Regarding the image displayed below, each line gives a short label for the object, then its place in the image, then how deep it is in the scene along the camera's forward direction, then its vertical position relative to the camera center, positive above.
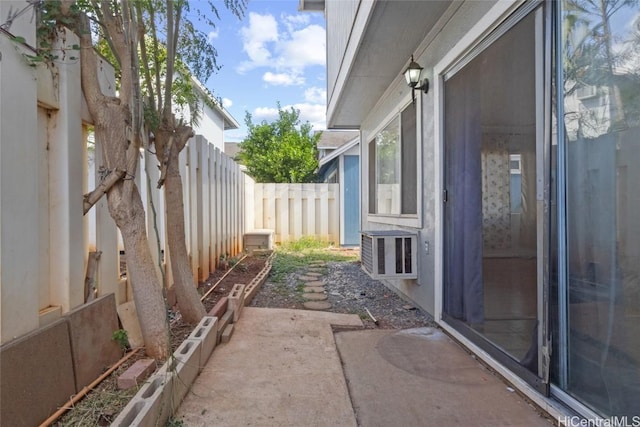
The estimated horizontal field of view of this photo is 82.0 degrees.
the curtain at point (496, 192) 2.39 +0.11
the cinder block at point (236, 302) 3.39 -0.86
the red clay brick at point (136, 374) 2.06 -0.94
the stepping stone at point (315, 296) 4.60 -1.11
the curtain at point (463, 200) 2.75 +0.06
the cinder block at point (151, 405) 1.57 -0.88
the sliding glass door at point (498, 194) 2.12 +0.10
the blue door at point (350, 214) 9.74 -0.12
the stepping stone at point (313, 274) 6.11 -1.08
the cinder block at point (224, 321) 2.92 -0.93
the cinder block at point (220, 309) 3.09 -0.85
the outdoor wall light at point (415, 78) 3.75 +1.36
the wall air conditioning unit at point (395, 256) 4.05 -0.52
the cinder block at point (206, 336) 2.46 -0.87
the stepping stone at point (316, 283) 5.43 -1.10
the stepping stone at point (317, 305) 4.19 -1.11
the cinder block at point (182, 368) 1.95 -0.90
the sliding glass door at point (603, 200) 1.54 +0.03
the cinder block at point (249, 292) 4.13 -0.97
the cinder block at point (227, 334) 2.91 -1.00
